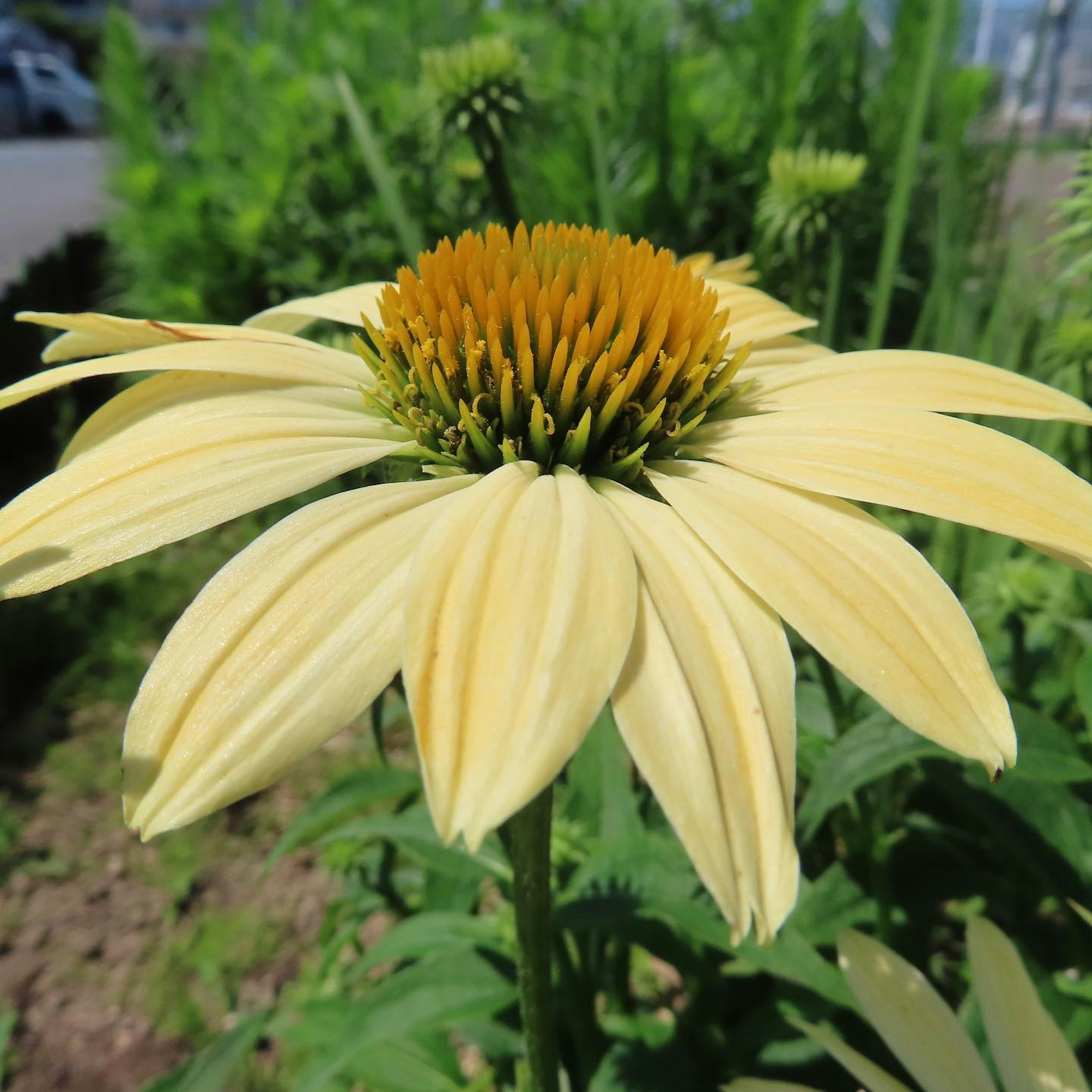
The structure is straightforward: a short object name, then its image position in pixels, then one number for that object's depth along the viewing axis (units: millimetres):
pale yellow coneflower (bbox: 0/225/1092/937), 69
